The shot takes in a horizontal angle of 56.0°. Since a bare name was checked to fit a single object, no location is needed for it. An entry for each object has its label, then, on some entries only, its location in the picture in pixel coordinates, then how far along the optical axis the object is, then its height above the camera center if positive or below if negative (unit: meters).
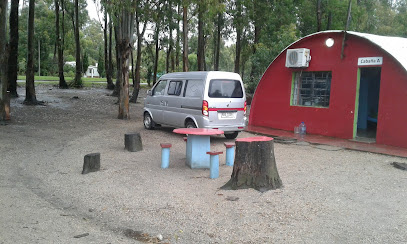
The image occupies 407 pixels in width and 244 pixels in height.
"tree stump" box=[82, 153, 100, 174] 7.61 -1.58
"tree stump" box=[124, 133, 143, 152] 9.77 -1.45
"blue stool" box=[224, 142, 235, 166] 8.30 -1.46
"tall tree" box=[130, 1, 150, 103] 21.49 +2.41
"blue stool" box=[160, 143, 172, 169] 7.98 -1.48
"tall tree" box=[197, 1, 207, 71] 17.23 +2.70
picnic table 7.96 -1.27
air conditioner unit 12.95 +1.16
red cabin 10.81 +0.16
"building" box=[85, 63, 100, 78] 86.42 +2.92
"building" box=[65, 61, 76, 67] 66.28 +3.49
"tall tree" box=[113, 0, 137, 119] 15.44 +1.50
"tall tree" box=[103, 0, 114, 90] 31.56 +1.36
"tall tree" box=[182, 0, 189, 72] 17.70 +2.12
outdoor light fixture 12.48 +1.66
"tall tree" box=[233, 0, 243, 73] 27.43 +5.33
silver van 10.77 -0.39
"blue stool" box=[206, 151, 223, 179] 7.14 -1.45
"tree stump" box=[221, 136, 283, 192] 6.36 -1.26
